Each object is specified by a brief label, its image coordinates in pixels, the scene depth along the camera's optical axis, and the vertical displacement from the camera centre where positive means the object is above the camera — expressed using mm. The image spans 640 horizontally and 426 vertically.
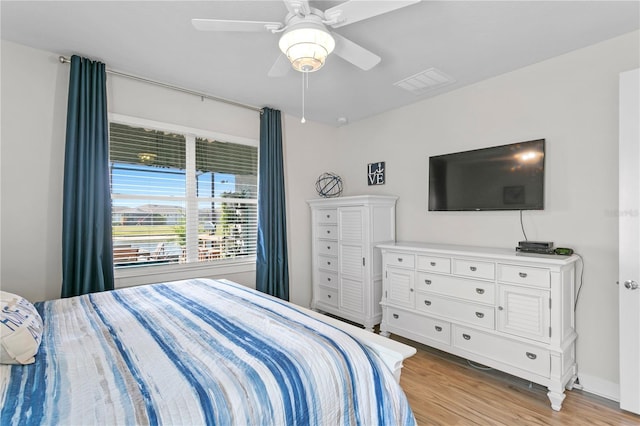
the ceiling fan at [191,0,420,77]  1533 +963
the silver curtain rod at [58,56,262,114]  2669 +1184
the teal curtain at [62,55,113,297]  2414 +190
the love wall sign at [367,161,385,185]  3807 +441
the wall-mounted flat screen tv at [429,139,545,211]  2521 +258
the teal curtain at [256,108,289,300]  3525 -44
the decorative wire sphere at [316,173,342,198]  4176 +327
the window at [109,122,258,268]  2828 +142
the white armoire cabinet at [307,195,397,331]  3383 -496
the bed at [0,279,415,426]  920 -551
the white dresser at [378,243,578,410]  2141 -779
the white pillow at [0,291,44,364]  1146 -474
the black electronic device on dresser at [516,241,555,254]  2328 -300
